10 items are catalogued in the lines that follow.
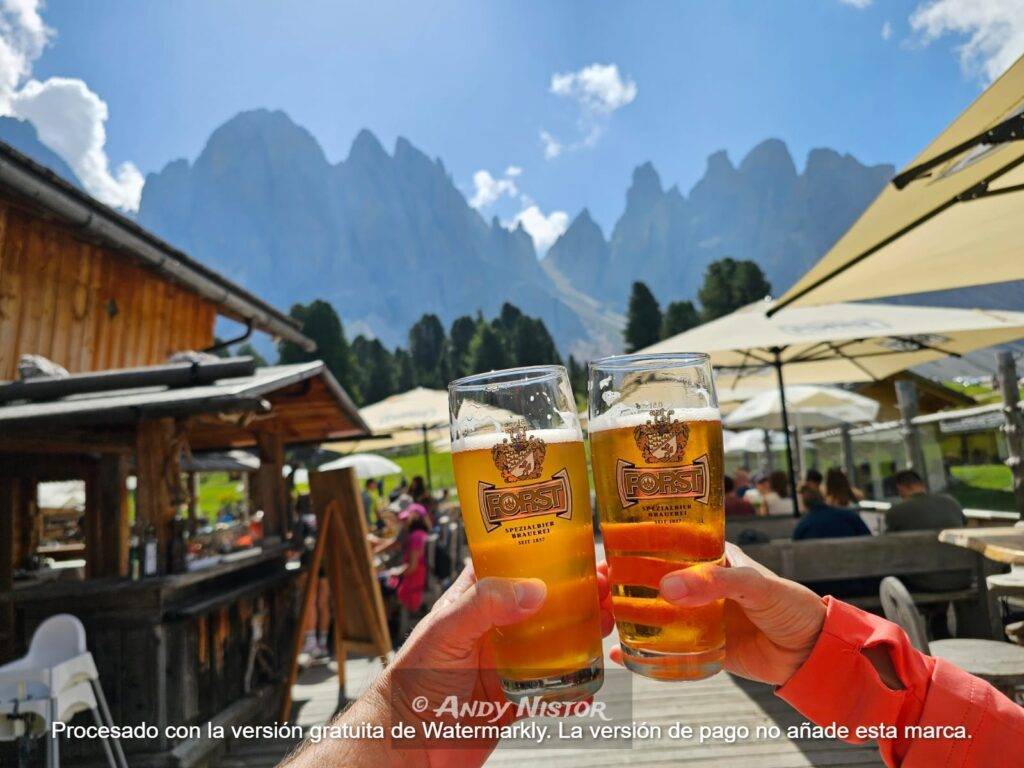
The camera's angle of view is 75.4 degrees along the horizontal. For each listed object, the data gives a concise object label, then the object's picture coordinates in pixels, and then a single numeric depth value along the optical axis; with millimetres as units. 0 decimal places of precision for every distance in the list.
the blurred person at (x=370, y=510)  13075
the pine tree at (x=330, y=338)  55528
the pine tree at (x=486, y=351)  67688
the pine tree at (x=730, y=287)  56656
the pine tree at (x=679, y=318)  59031
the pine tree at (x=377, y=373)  68438
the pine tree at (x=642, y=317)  61031
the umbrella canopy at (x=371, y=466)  12703
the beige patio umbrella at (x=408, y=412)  9781
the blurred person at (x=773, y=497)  7711
